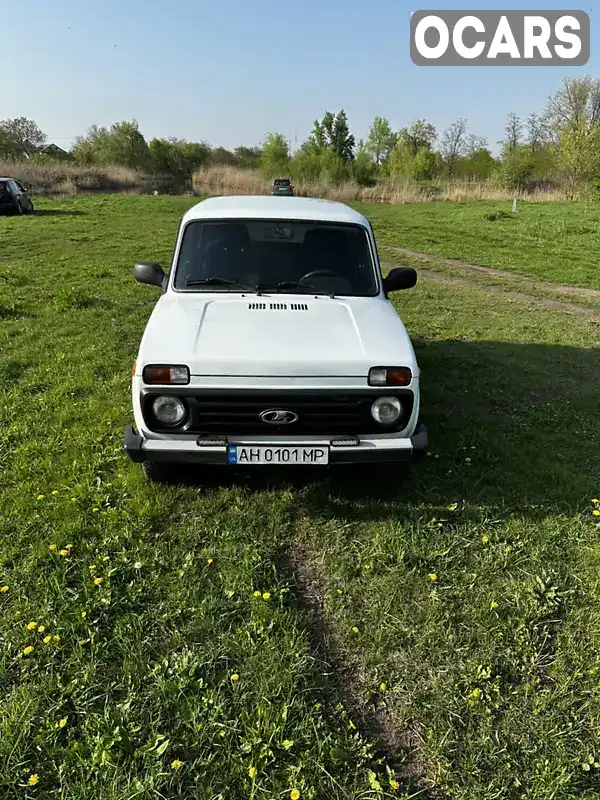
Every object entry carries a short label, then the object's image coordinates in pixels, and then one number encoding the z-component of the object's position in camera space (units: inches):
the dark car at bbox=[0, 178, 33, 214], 819.4
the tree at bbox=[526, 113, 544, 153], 1968.5
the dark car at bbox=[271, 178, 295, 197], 1222.3
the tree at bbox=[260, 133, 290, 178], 2130.4
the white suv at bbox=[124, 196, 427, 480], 126.6
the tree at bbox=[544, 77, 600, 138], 1621.3
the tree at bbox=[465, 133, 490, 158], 2454.2
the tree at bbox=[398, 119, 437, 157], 2380.7
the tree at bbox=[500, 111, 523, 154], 2005.0
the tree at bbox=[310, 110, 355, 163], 2278.5
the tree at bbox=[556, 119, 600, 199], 1229.7
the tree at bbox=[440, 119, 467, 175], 2456.9
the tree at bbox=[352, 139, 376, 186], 1883.6
